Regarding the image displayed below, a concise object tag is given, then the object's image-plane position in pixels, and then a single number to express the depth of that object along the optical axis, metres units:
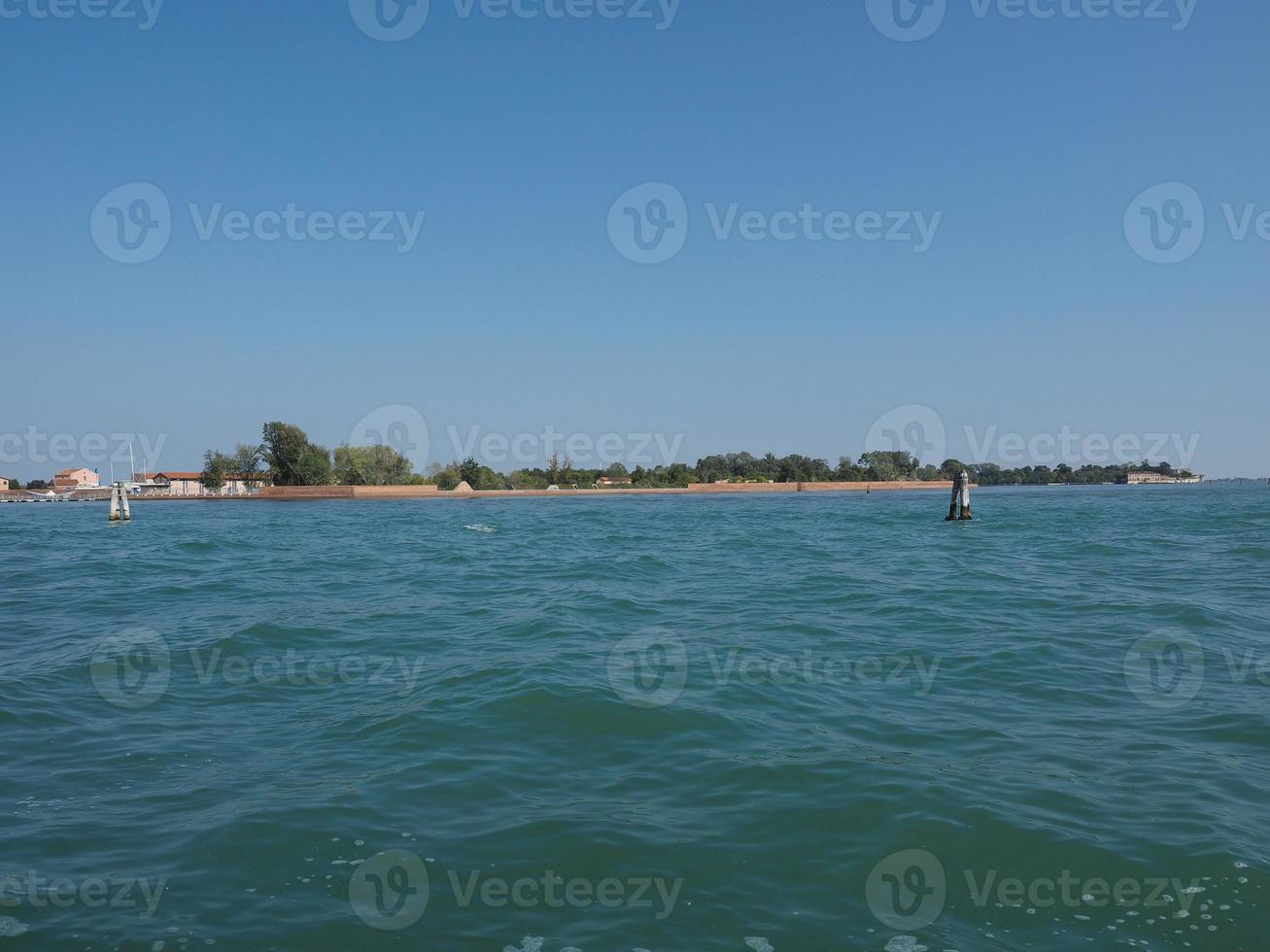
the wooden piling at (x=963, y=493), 37.69
